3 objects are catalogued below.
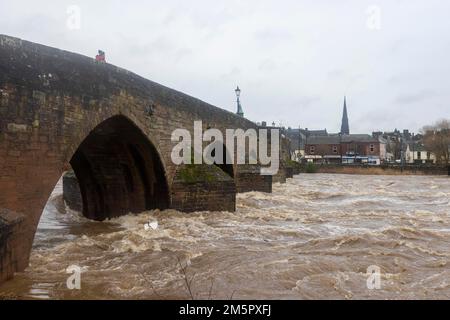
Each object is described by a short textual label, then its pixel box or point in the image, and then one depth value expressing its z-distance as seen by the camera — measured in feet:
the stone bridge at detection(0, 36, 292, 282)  24.63
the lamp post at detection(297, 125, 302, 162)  251.64
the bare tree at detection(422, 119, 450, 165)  197.36
